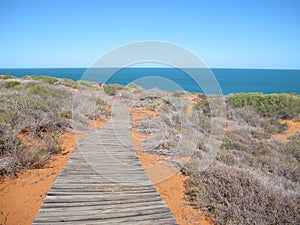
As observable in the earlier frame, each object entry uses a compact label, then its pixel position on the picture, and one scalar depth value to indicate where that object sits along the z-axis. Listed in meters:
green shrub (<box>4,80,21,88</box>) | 13.96
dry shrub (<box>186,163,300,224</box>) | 3.16
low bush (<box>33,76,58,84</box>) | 22.11
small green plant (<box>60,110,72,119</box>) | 8.64
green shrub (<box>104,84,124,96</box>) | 22.73
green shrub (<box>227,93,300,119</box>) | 13.28
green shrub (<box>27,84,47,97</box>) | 10.55
